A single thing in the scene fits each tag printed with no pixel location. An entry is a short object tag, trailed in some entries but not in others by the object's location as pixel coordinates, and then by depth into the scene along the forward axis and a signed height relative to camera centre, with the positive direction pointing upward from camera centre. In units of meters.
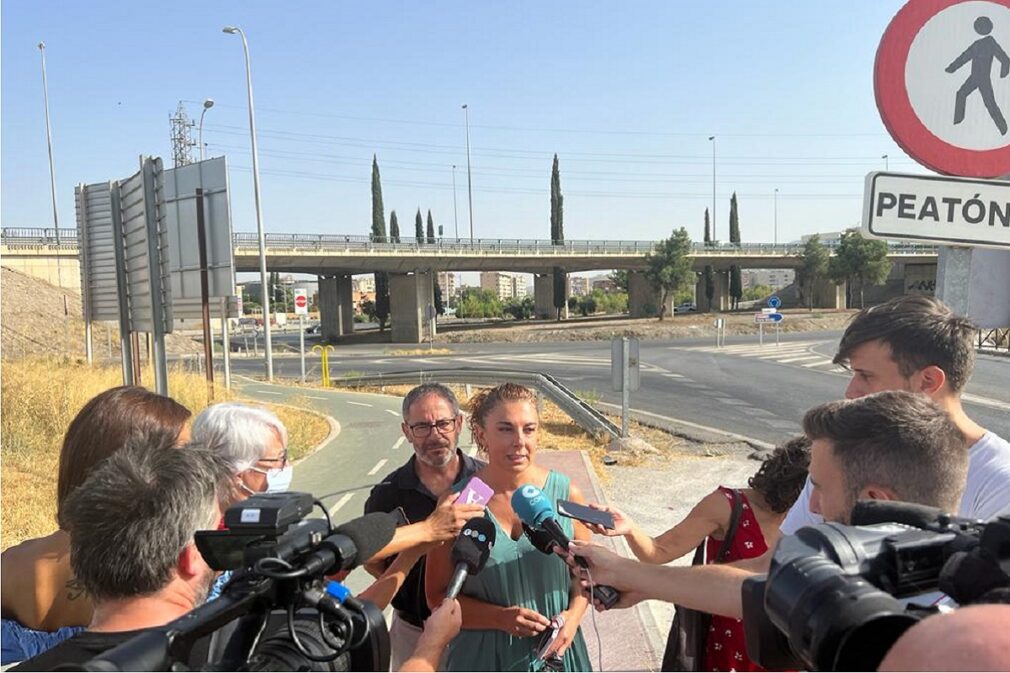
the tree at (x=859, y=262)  53.50 +1.41
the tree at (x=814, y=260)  58.53 +1.76
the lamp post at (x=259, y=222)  24.44 +2.88
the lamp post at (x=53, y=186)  50.25 +8.81
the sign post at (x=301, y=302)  22.75 -0.27
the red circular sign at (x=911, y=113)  2.34 +0.60
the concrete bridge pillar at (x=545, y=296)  64.31 -0.80
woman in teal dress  2.57 -1.19
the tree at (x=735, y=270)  75.24 +1.36
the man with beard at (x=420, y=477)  3.00 -0.91
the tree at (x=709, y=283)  67.94 +0.01
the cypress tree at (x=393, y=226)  76.84 +7.58
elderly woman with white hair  2.60 -0.58
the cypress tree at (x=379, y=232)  61.34 +6.27
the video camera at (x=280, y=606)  1.10 -0.53
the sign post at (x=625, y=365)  10.73 -1.29
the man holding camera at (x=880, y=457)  1.49 -0.41
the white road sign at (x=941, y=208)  2.28 +0.24
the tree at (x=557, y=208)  74.38 +8.79
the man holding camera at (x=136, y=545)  1.45 -0.54
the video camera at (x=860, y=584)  0.79 -0.40
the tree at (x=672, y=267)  57.19 +1.52
